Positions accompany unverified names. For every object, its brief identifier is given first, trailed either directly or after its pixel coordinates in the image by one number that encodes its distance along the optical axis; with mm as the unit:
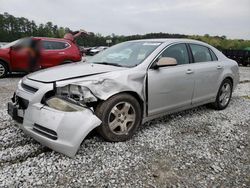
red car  6787
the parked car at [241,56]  15286
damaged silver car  2120
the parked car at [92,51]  25253
